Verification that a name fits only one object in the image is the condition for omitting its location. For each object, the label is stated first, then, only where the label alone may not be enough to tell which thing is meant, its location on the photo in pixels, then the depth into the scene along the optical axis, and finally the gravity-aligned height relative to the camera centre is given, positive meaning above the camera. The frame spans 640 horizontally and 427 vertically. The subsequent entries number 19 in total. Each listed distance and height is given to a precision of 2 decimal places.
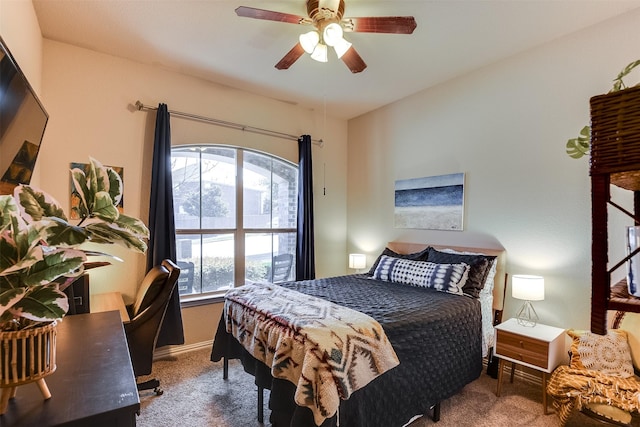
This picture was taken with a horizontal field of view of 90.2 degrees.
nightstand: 2.26 -1.01
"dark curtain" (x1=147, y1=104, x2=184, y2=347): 3.04 -0.06
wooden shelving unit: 0.58 +0.09
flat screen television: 1.35 +0.44
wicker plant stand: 0.78 -0.37
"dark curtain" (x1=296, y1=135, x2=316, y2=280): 4.02 -0.08
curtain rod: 3.15 +1.00
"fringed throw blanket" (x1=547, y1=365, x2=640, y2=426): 1.81 -1.08
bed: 1.75 -0.91
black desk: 0.79 -0.50
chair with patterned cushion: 1.81 -1.05
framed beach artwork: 3.34 +0.10
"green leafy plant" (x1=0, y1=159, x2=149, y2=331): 0.69 -0.06
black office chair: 2.25 -0.77
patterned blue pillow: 2.72 -0.58
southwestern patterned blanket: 1.62 -0.77
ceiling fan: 1.94 +1.19
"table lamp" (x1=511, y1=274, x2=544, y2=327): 2.46 -0.61
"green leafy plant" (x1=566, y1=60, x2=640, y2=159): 0.77 +0.23
